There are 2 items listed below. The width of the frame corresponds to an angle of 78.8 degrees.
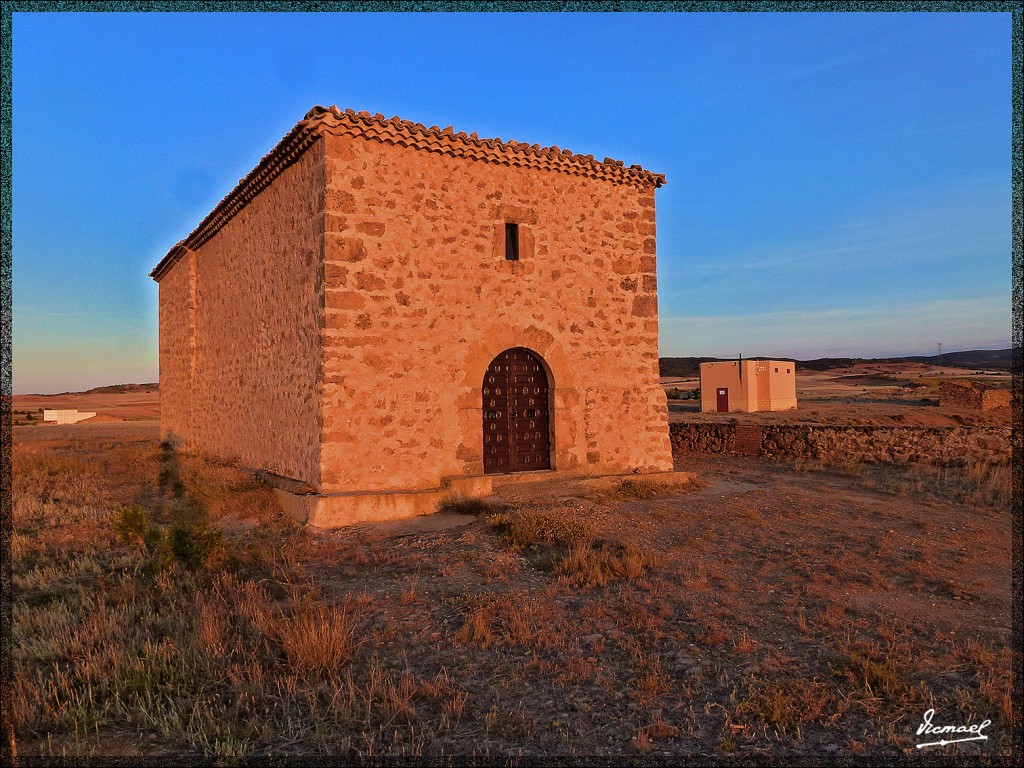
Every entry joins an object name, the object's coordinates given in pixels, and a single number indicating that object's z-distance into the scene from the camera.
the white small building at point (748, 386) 30.09
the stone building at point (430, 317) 8.30
